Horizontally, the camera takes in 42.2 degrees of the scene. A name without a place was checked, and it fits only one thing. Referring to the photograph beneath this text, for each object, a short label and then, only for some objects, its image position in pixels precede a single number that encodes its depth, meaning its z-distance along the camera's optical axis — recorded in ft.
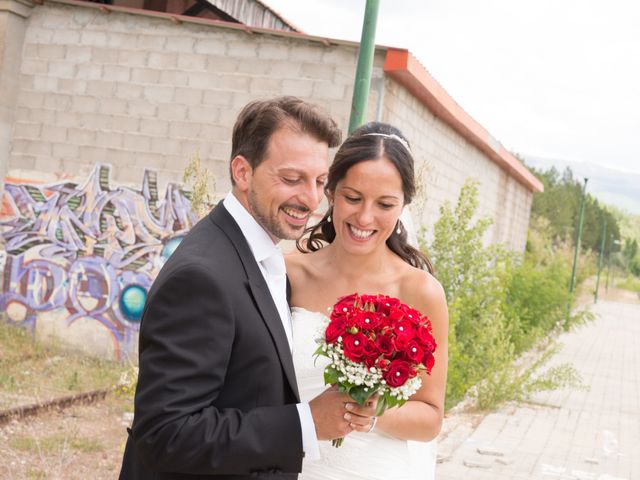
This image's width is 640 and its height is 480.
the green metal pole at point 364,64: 21.42
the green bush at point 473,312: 29.43
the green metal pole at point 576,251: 80.89
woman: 10.84
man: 6.77
